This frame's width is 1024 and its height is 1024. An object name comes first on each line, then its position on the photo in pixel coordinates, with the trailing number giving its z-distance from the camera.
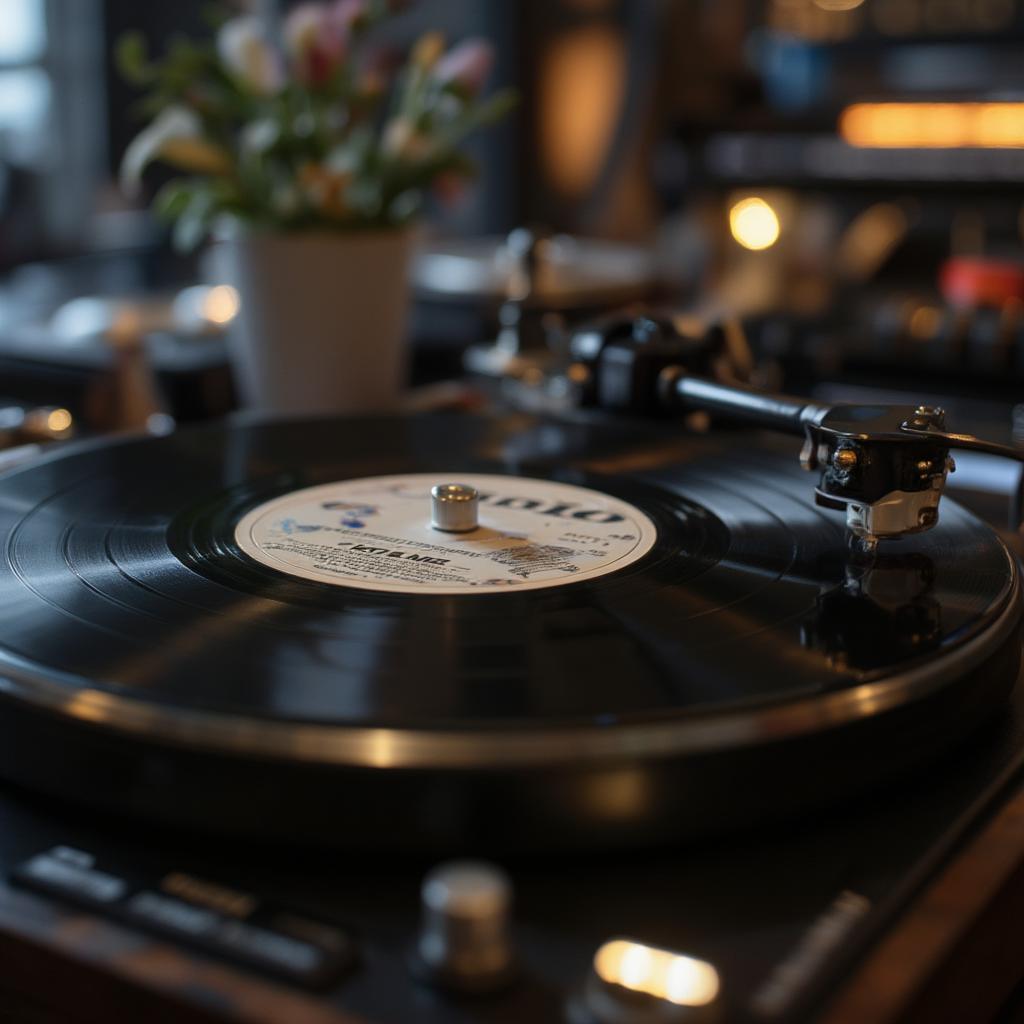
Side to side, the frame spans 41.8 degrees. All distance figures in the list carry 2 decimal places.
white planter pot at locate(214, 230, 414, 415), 1.27
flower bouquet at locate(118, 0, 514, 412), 1.27
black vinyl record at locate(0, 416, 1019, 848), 0.47
